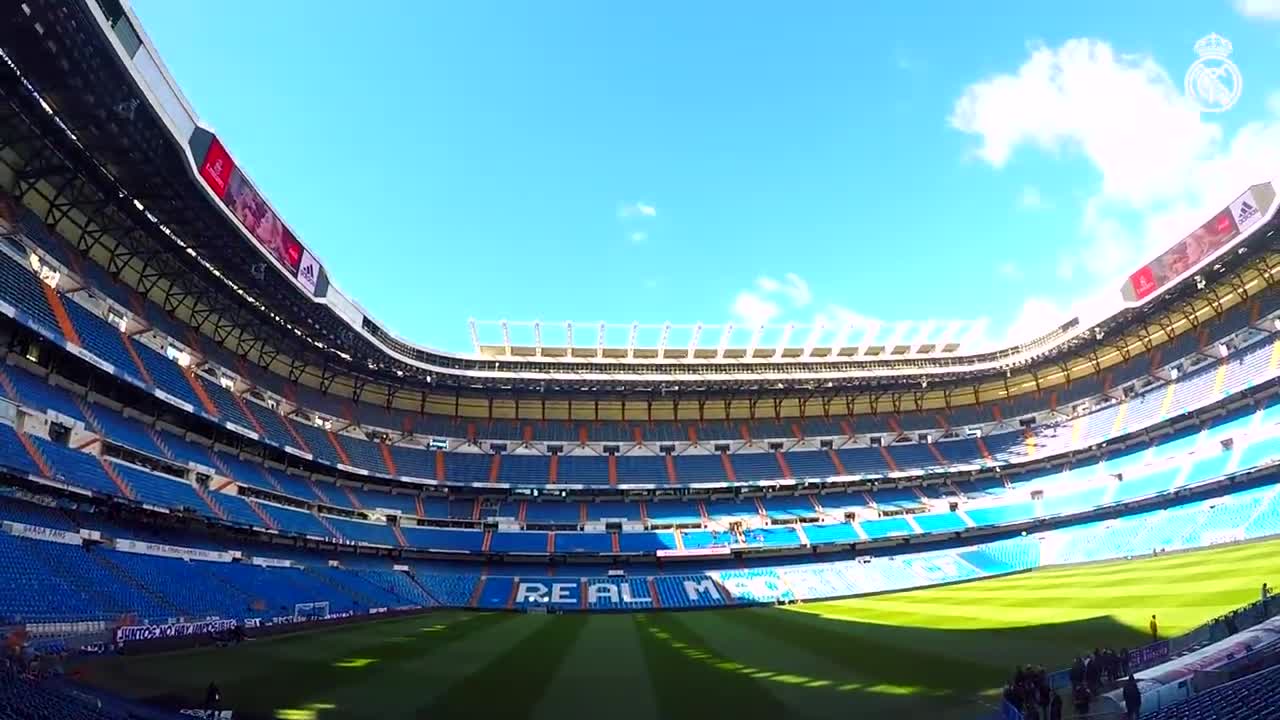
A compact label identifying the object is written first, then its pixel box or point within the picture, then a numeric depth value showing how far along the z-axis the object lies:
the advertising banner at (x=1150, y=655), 14.53
